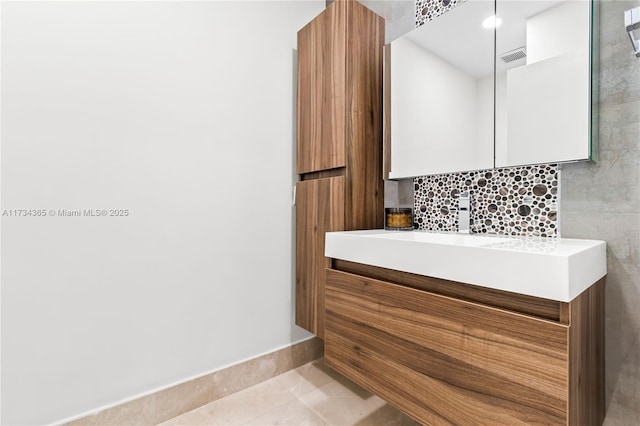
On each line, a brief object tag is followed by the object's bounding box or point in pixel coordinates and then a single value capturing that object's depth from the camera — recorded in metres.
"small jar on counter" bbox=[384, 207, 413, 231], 1.42
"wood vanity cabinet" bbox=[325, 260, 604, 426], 0.67
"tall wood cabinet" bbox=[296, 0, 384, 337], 1.37
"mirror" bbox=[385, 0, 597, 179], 0.97
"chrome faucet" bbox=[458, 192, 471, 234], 1.27
